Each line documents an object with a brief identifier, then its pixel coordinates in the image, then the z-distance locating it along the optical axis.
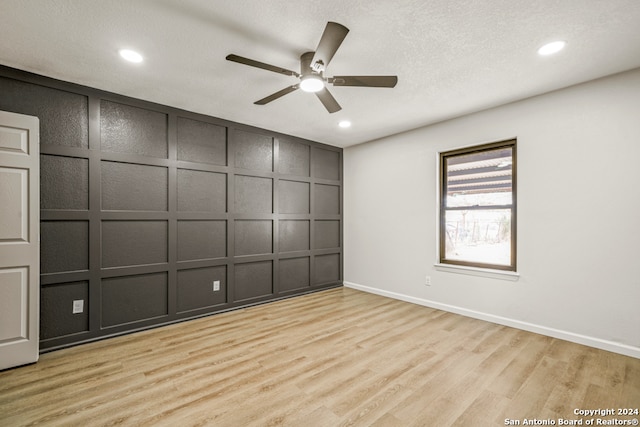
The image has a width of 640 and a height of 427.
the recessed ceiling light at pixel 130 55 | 2.46
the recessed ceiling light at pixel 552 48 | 2.32
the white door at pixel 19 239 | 2.49
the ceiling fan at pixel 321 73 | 1.91
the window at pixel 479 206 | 3.67
